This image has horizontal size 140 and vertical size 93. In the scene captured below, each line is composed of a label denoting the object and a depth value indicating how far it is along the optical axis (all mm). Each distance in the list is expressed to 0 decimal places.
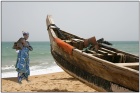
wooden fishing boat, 4002
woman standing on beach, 6715
